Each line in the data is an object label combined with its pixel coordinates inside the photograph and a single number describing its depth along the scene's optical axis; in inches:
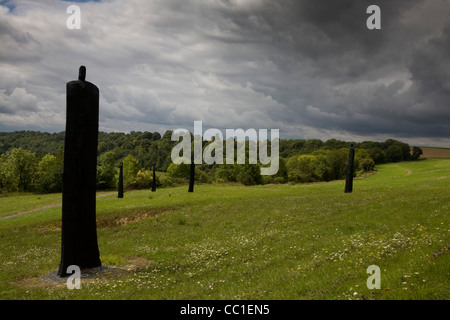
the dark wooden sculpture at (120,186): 2044.8
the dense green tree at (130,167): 4017.2
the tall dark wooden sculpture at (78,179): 534.3
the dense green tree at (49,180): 3346.5
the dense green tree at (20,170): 3437.5
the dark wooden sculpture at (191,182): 2039.9
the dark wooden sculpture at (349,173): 1497.3
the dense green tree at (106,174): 3622.0
